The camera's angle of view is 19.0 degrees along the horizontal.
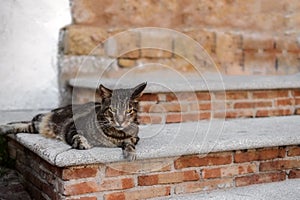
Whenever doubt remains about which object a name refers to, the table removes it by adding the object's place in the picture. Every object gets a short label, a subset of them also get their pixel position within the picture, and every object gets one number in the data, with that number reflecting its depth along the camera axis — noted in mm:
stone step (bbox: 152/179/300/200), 2985
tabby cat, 2865
